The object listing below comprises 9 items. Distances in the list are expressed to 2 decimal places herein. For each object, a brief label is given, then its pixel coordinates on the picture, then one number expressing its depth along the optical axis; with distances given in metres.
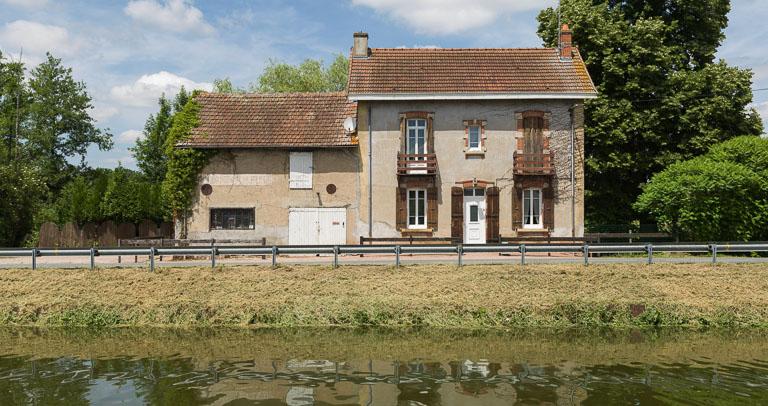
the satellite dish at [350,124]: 23.50
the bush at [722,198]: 20.34
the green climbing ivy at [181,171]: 23.25
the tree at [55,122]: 37.72
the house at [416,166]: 22.75
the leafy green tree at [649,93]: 24.83
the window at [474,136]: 23.05
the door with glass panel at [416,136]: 23.09
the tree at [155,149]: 38.34
